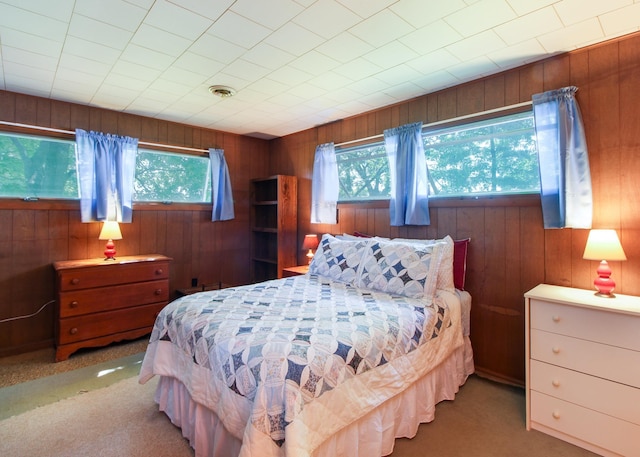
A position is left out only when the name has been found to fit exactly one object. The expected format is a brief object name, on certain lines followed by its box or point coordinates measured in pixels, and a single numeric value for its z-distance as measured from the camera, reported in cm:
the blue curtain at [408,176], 295
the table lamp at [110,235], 328
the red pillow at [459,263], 260
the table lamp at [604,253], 190
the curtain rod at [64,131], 297
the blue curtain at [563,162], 215
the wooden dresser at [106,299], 289
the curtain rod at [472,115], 244
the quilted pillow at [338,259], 272
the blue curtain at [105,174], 325
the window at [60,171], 302
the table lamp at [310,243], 376
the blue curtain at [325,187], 379
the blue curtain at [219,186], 416
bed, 134
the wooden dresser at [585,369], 170
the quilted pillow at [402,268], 229
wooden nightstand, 352
